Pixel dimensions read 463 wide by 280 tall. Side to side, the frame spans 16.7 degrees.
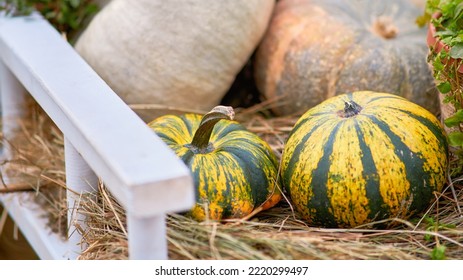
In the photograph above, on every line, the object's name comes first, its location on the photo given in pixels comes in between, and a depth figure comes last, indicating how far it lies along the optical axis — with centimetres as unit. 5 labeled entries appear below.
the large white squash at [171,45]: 165
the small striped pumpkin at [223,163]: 143
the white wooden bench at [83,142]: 127
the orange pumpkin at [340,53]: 166
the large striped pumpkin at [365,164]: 142
